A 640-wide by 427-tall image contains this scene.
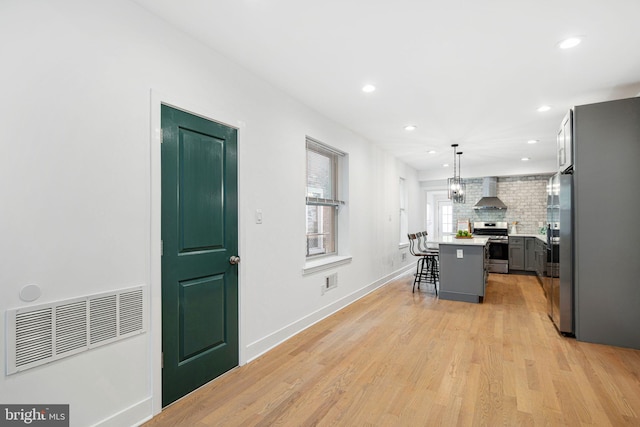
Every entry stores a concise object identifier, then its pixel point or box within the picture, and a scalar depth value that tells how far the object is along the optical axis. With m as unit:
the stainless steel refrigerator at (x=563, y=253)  3.49
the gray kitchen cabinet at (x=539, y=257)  6.27
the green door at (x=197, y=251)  2.30
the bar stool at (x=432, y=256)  5.99
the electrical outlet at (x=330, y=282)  4.27
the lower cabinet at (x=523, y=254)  7.39
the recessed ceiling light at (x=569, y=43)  2.54
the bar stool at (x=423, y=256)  5.98
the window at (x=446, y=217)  9.21
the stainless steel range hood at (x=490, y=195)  8.13
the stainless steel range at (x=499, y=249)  7.67
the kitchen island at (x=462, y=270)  5.02
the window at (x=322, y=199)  4.36
